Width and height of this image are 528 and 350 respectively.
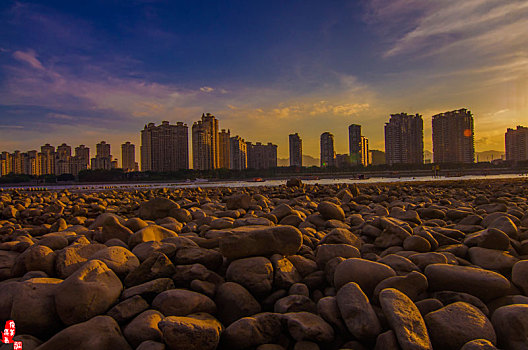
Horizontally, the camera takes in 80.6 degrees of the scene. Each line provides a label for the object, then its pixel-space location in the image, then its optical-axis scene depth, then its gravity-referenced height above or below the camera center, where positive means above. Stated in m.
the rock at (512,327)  1.62 -0.85
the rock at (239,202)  6.31 -0.56
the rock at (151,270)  2.31 -0.71
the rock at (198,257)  2.56 -0.68
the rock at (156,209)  5.34 -0.56
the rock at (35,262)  2.60 -0.70
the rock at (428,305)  1.89 -0.83
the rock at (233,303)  2.09 -0.89
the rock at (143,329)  1.76 -0.88
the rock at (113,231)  3.50 -0.61
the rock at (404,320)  1.56 -0.81
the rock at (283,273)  2.36 -0.77
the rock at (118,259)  2.42 -0.66
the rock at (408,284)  2.04 -0.76
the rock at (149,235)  3.10 -0.61
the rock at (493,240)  2.77 -0.64
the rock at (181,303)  1.98 -0.83
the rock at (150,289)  2.10 -0.77
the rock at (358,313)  1.73 -0.82
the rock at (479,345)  1.48 -0.85
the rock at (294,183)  18.20 -0.59
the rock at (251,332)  1.76 -0.91
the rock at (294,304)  2.05 -0.88
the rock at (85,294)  1.94 -0.75
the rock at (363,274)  2.17 -0.73
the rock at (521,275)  2.17 -0.77
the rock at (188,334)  1.65 -0.86
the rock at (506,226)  3.20 -0.62
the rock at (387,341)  1.58 -0.88
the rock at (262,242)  2.58 -0.57
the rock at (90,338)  1.66 -0.88
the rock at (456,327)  1.64 -0.85
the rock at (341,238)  3.18 -0.69
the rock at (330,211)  4.57 -0.58
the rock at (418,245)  2.87 -0.69
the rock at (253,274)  2.29 -0.76
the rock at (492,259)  2.50 -0.75
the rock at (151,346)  1.62 -0.89
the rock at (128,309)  1.92 -0.83
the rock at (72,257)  2.58 -0.68
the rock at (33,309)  1.94 -0.82
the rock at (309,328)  1.76 -0.89
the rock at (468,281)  2.06 -0.76
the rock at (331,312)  1.84 -0.86
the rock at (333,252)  2.71 -0.71
